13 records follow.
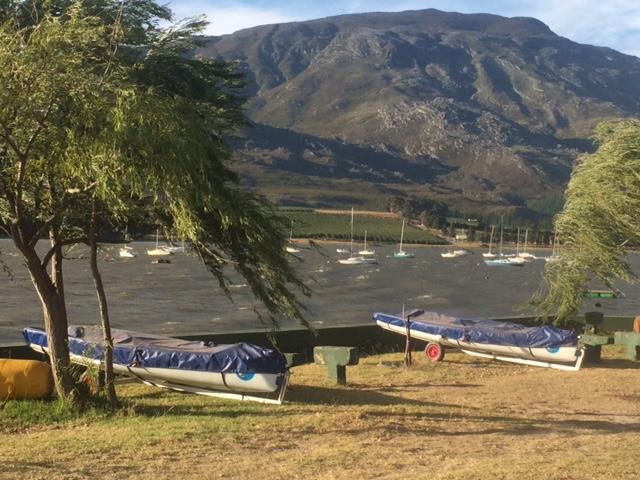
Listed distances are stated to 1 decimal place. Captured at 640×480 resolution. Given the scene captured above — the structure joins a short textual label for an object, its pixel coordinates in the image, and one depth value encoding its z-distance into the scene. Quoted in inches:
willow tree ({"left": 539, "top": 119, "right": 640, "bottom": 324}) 876.0
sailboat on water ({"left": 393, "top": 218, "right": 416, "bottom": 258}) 6606.3
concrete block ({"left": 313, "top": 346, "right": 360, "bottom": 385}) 701.9
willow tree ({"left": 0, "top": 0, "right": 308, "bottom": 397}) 449.1
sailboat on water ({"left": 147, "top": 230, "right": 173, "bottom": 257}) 5462.6
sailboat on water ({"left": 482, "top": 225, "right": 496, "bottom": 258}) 7155.5
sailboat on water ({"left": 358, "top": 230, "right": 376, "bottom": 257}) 6316.9
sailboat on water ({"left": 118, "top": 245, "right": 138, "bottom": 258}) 5299.7
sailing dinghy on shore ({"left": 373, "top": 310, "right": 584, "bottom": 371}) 845.2
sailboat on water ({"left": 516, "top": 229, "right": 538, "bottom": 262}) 7114.2
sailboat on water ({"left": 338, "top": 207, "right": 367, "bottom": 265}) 5497.0
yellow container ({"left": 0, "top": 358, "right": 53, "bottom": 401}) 549.0
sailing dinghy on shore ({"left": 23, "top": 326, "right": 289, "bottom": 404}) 596.7
